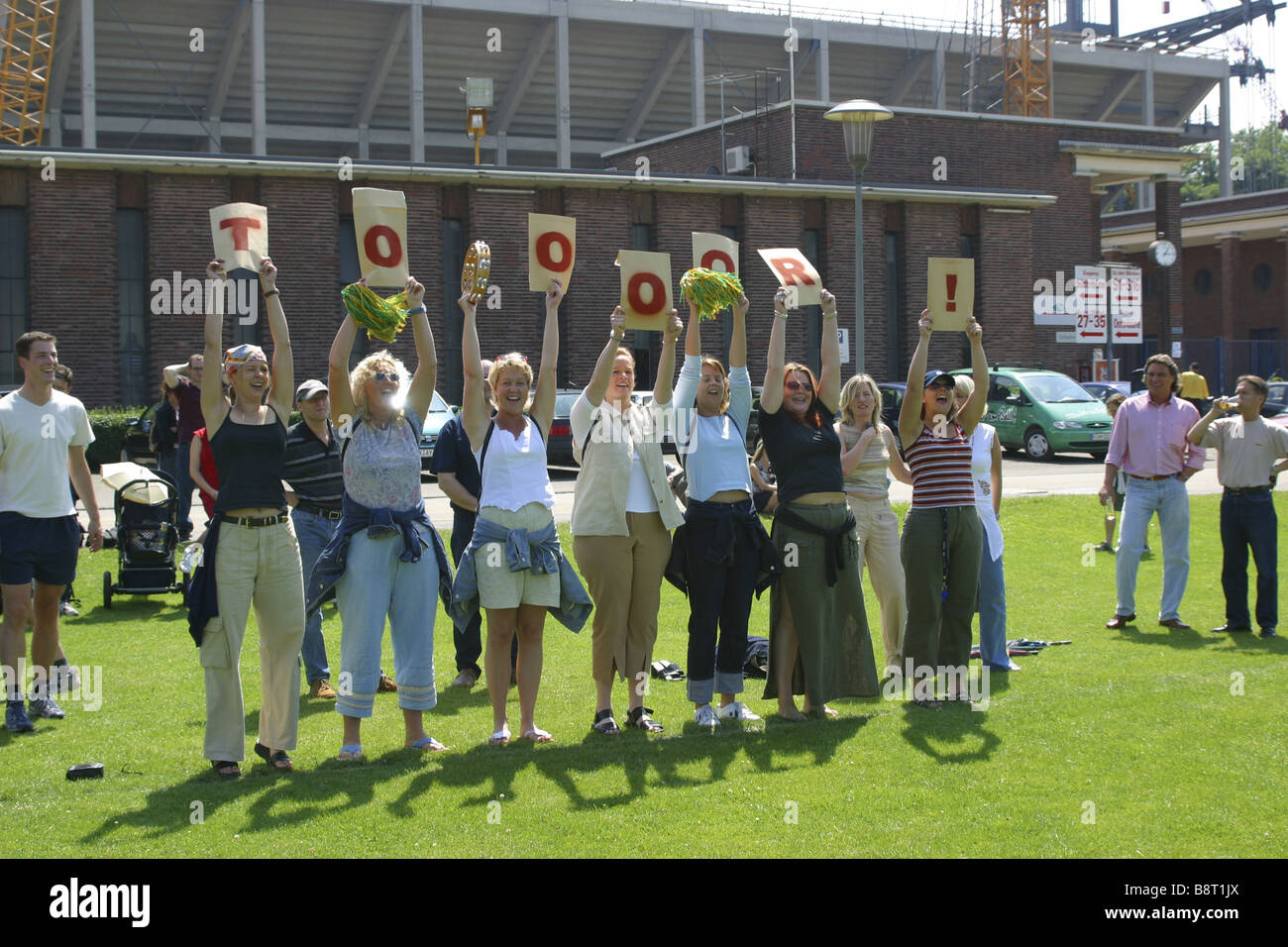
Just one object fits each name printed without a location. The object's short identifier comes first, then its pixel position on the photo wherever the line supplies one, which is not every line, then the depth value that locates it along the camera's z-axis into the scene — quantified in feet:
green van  93.30
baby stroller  42.04
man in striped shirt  29.27
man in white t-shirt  26.48
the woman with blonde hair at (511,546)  24.26
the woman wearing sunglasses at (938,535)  27.76
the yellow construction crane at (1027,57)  193.16
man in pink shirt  36.99
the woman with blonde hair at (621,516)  25.58
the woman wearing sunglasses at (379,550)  23.50
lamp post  60.03
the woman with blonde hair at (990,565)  31.45
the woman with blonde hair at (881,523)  30.04
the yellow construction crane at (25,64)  148.66
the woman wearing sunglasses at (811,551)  26.22
